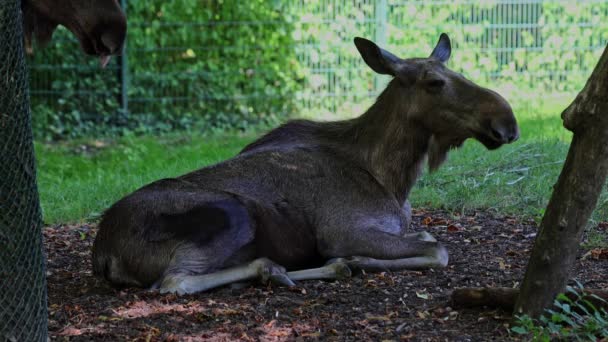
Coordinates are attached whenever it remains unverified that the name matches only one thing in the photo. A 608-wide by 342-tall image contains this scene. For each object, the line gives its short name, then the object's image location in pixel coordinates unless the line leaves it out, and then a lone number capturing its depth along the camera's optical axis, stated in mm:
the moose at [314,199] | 12367
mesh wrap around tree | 8945
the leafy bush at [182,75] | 29672
